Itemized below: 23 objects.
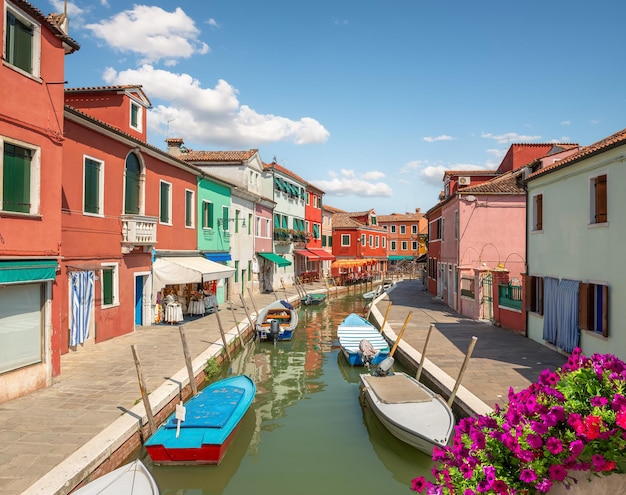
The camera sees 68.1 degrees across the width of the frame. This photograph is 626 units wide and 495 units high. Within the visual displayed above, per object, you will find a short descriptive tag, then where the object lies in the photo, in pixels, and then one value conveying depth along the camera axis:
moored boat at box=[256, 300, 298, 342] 18.45
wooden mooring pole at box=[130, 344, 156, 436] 8.36
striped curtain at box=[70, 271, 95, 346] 12.30
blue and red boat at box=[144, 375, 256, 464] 7.82
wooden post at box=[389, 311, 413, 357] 14.31
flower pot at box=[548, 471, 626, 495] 3.24
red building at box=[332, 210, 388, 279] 51.28
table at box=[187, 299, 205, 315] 21.11
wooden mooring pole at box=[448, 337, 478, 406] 9.55
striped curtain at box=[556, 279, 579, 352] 12.60
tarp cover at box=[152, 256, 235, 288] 17.81
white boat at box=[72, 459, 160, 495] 5.79
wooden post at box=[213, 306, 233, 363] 14.84
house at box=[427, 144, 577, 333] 19.53
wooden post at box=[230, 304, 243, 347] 17.27
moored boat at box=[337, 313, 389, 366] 14.48
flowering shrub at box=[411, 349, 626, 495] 3.06
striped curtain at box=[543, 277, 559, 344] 13.78
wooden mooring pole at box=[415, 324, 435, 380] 11.83
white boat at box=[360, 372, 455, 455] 8.15
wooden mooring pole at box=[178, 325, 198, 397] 10.49
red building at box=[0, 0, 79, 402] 8.93
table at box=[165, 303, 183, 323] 18.33
